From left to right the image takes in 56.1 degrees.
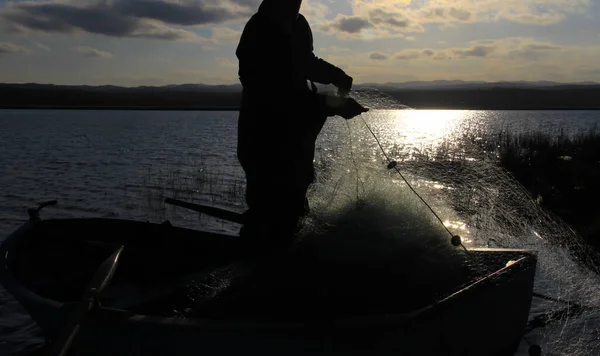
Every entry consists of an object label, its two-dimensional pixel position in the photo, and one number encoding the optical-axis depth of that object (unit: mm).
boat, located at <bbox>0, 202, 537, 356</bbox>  3943
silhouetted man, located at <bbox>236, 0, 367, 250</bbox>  4742
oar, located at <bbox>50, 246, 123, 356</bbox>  3865
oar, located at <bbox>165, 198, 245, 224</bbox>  5875
